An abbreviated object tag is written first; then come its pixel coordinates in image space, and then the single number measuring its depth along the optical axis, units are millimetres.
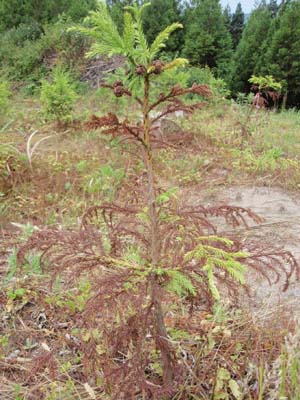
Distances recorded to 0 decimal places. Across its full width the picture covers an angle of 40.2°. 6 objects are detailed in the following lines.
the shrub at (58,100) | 4762
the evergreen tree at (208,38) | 10156
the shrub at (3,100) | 4621
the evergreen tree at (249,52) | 10867
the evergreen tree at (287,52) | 9969
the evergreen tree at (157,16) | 10297
